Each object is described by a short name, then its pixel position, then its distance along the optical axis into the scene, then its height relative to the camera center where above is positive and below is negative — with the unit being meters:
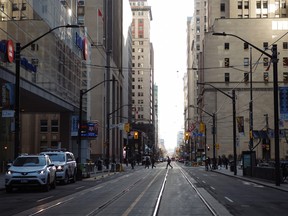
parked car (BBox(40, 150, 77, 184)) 31.12 -0.97
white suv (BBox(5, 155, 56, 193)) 24.45 -1.12
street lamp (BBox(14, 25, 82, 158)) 27.99 +2.78
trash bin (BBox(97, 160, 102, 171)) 62.92 -1.97
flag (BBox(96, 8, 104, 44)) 97.62 +25.53
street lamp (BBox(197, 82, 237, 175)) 47.84 -1.15
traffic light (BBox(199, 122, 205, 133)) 72.32 +2.99
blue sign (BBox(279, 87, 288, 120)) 30.52 +2.67
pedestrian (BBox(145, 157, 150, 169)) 81.86 -2.05
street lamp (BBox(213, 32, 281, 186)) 29.53 +1.72
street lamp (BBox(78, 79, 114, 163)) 41.47 +0.96
